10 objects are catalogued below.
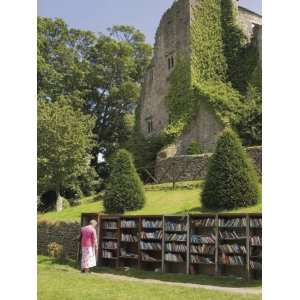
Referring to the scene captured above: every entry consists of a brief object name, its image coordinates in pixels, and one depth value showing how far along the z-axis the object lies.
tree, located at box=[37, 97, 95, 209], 14.88
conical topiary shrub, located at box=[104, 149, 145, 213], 10.66
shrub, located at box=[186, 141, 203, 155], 17.55
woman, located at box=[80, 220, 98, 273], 8.59
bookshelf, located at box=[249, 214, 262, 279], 6.94
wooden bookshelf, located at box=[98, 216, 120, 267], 9.14
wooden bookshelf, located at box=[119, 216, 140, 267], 8.81
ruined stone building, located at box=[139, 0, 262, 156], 18.00
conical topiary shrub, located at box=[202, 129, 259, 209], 8.87
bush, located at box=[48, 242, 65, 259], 10.07
